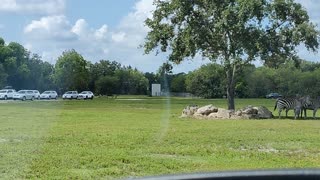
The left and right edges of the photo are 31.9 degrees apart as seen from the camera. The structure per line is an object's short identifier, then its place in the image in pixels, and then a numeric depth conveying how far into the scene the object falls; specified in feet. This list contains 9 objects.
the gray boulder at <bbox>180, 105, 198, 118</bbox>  96.04
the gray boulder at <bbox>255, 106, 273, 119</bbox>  94.27
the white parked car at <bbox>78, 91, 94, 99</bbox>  209.81
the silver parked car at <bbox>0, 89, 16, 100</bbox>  202.80
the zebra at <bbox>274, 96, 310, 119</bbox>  98.26
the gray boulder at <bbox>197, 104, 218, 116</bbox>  93.66
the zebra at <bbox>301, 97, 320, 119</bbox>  98.84
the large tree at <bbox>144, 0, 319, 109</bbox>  92.89
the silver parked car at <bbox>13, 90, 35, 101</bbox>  190.19
